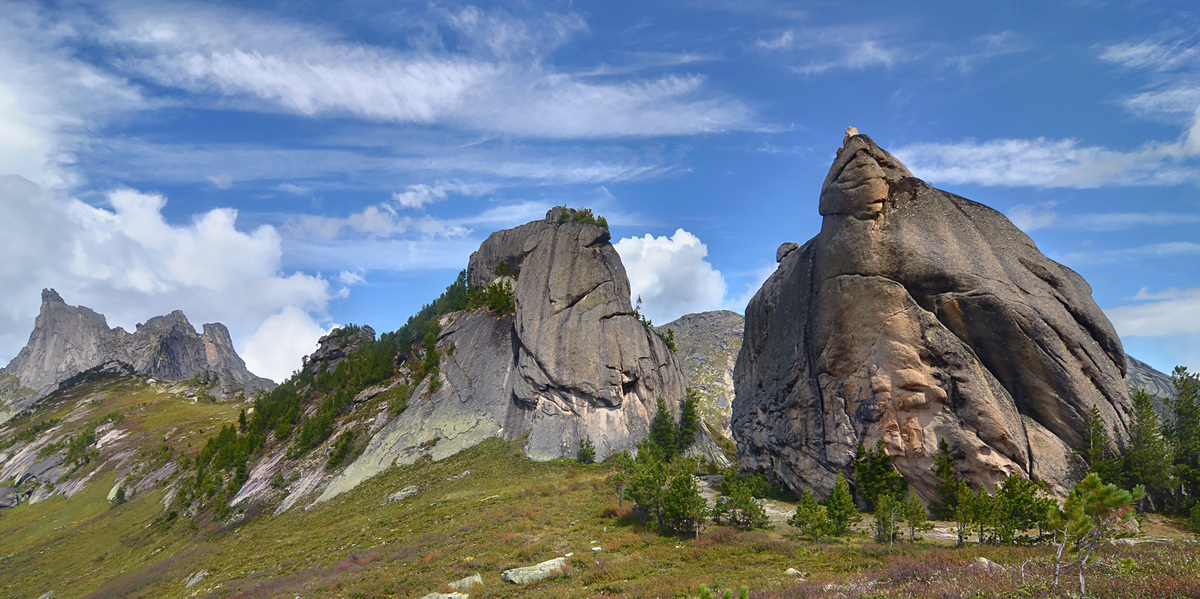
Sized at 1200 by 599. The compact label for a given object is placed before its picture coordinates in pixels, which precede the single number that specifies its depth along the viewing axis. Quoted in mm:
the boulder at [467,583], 27484
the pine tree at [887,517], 29438
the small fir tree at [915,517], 28922
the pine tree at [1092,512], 15898
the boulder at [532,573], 27381
